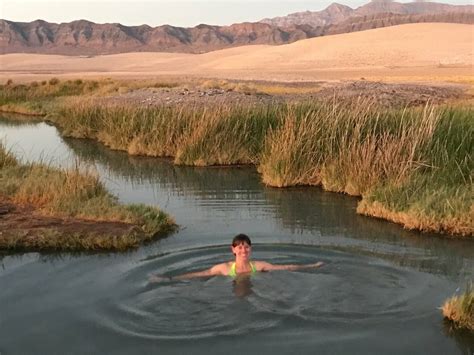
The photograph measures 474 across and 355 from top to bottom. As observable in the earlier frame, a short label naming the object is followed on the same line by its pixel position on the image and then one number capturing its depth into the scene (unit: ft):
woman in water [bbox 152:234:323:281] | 24.34
